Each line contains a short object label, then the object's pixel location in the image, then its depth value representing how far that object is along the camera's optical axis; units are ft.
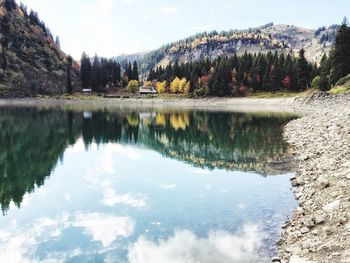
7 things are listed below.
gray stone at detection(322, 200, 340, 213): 56.87
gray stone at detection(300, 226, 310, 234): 55.70
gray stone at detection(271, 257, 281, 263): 50.42
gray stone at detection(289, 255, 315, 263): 45.50
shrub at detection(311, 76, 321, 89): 423.02
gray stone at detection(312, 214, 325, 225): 55.31
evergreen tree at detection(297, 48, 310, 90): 515.50
